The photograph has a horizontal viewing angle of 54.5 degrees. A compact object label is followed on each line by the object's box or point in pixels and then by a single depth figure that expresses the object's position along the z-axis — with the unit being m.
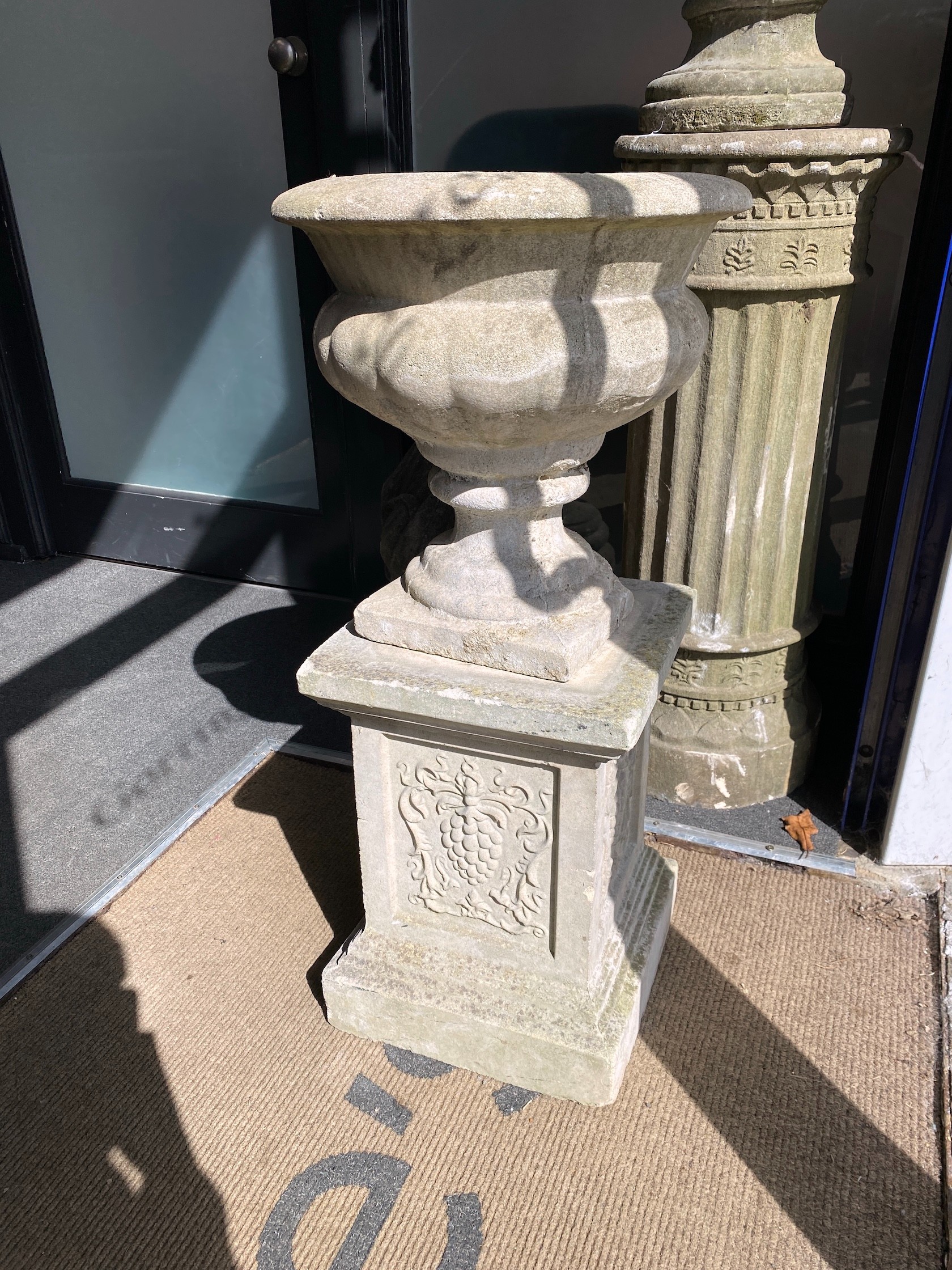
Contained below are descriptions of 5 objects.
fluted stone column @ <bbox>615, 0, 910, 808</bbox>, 1.91
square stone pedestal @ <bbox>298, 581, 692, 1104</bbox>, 1.50
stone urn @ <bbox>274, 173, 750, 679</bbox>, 1.17
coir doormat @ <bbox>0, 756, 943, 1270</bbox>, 1.47
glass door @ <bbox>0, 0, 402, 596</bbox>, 2.99
